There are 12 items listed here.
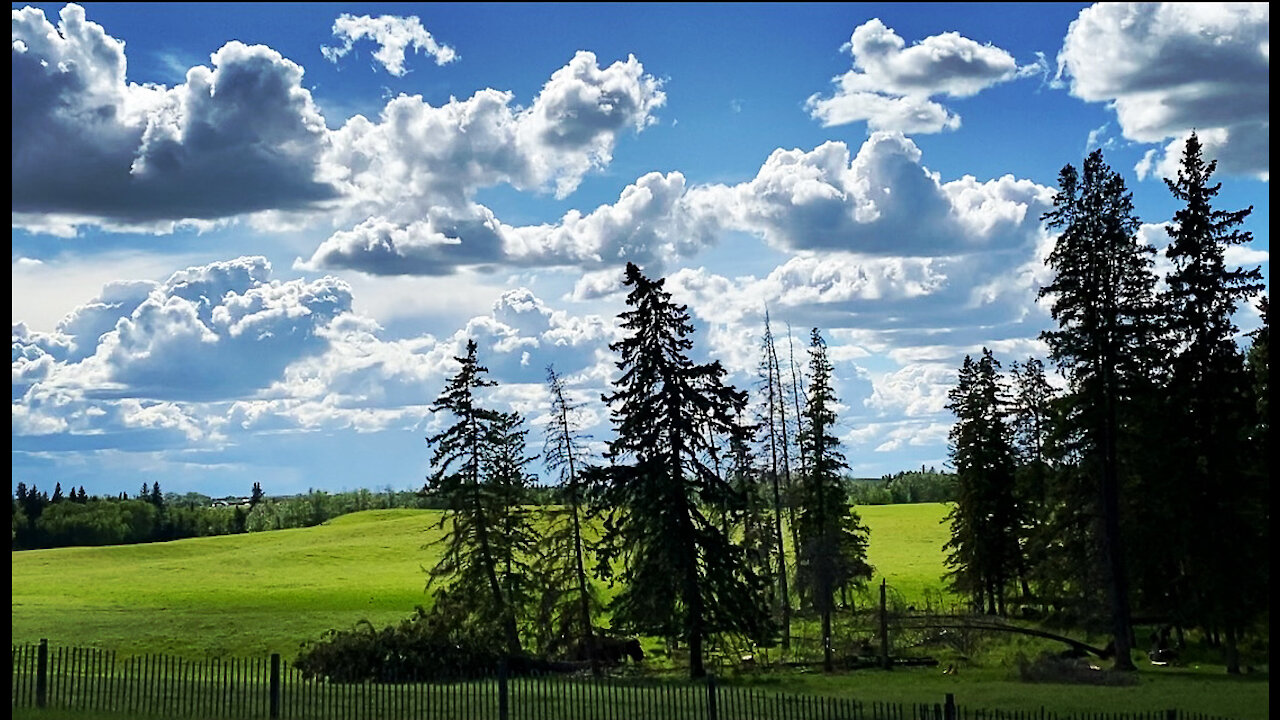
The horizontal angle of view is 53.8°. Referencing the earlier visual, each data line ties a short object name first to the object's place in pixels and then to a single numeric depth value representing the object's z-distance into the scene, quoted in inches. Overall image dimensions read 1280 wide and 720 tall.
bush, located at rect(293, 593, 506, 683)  1846.7
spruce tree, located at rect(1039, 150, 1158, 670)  1851.6
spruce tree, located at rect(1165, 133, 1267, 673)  1759.4
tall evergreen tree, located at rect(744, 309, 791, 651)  2601.6
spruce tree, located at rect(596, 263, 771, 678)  1887.3
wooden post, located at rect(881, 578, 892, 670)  2101.4
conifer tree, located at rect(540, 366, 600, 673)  2155.5
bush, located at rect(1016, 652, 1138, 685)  1744.6
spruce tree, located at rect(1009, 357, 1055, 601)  2267.5
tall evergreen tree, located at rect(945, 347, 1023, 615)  2731.3
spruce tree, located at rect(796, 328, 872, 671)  2397.9
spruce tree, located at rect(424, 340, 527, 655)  2165.4
